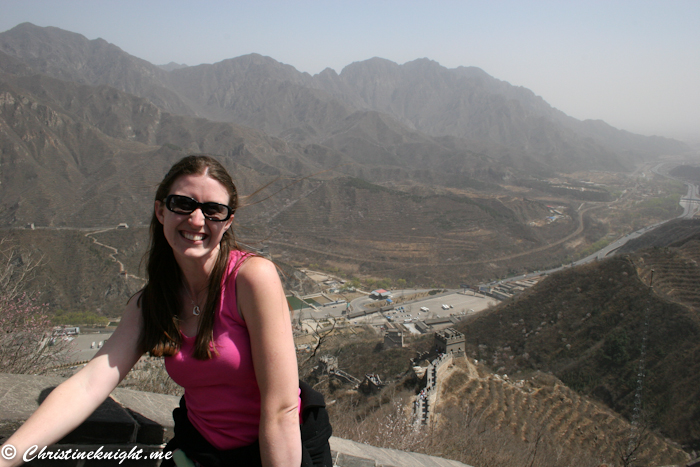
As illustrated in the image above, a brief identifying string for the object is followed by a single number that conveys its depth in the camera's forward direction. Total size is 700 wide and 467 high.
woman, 1.43
